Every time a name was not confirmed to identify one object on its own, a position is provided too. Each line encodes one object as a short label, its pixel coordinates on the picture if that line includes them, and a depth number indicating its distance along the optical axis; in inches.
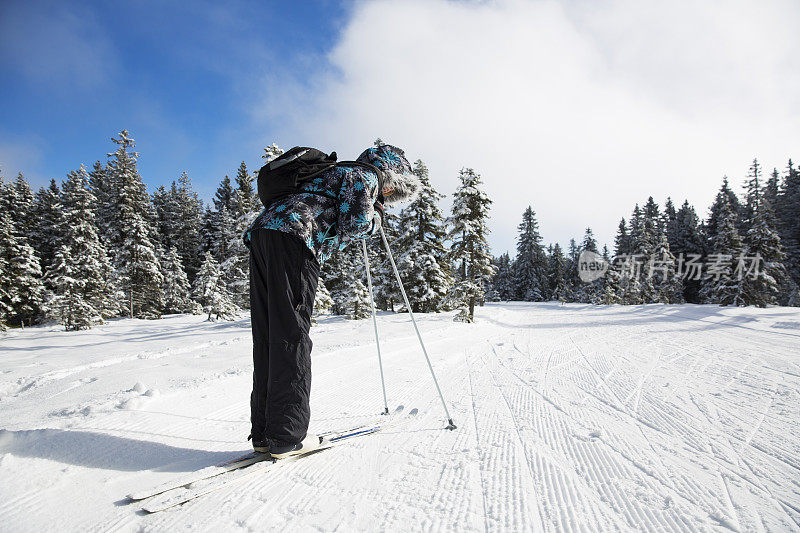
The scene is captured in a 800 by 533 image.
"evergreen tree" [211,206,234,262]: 1277.1
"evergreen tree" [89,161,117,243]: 1128.8
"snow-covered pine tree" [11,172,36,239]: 1096.2
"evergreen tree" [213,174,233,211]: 1615.4
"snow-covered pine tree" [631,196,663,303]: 1355.3
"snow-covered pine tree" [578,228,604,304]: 1695.1
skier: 80.1
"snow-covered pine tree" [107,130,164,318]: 992.2
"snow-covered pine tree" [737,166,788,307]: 977.5
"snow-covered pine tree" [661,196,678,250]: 1717.5
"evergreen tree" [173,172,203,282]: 1445.6
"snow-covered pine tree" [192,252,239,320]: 731.4
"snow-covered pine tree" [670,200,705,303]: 1440.7
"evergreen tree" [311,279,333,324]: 522.0
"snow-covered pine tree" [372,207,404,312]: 888.3
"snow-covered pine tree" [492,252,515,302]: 2199.6
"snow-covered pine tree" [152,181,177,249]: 1409.2
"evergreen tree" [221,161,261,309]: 611.1
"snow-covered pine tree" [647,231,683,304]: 1352.1
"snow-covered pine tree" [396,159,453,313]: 853.2
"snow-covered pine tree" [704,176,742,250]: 1482.8
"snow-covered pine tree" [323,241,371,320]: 702.9
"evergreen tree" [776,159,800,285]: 1336.1
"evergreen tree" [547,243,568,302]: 2037.4
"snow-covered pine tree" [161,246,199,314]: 1192.8
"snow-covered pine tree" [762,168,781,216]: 1617.0
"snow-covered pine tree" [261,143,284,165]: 522.9
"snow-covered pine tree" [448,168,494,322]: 679.7
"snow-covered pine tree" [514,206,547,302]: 2018.9
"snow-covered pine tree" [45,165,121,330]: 678.5
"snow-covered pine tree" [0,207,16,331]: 792.1
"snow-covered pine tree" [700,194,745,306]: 1034.7
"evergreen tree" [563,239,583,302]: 1979.6
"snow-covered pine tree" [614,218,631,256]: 1833.2
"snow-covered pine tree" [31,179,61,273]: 1135.6
